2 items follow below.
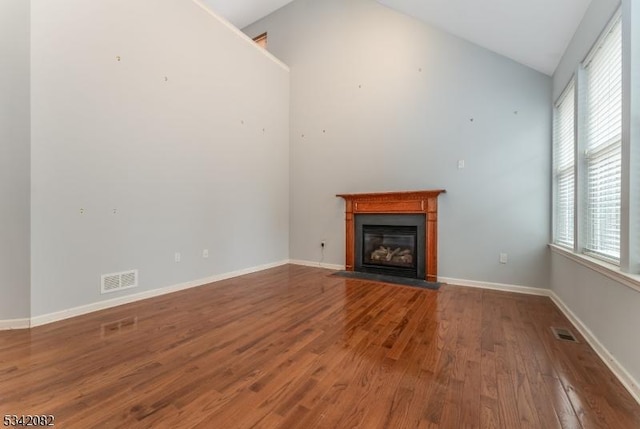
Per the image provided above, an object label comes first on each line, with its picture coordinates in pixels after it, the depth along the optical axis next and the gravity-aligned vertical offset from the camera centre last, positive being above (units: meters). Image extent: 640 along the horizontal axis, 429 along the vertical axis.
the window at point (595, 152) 1.97 +0.50
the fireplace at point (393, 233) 4.06 -0.33
